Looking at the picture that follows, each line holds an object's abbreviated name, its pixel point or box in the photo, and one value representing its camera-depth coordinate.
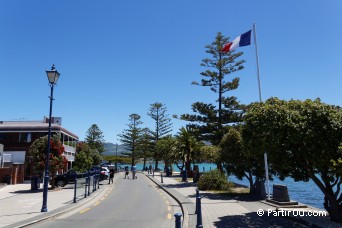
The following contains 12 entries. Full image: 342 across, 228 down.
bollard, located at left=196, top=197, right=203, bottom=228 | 9.21
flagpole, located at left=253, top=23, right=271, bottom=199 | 17.41
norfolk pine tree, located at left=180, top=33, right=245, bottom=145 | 37.06
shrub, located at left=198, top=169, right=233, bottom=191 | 23.57
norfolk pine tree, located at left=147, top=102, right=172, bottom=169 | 82.89
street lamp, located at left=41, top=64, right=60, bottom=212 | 14.85
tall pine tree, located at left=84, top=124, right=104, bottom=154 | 87.81
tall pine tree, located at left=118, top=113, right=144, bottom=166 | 86.35
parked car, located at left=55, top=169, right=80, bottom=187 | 28.56
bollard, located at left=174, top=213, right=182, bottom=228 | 6.97
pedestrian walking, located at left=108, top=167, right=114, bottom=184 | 33.82
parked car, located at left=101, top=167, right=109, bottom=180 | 40.19
